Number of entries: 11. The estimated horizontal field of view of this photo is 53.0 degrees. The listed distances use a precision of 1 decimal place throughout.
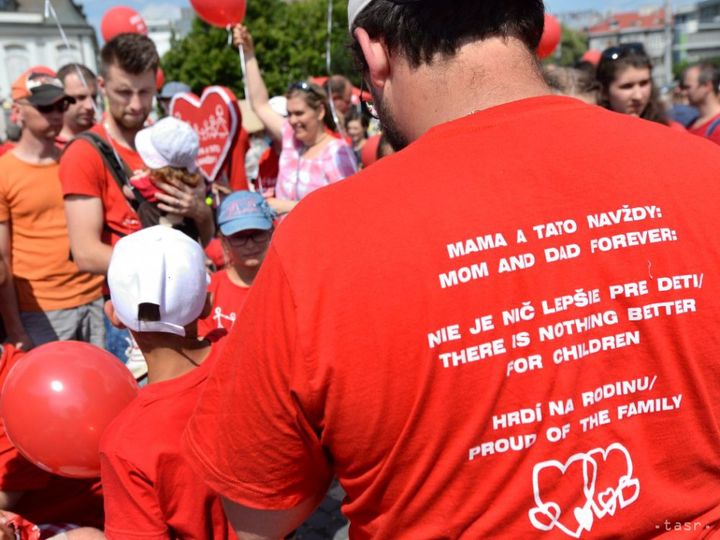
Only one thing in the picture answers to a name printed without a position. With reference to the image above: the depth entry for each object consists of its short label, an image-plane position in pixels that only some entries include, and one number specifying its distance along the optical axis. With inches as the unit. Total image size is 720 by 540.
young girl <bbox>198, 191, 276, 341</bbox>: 122.9
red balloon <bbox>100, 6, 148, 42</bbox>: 212.4
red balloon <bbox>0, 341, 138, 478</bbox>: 75.4
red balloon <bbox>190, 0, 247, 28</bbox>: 197.3
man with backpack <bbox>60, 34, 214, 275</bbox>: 125.0
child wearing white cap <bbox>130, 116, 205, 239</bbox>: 123.3
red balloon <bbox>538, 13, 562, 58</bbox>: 197.9
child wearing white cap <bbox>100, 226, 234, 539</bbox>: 67.7
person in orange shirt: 158.4
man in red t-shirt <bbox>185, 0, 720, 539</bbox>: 43.3
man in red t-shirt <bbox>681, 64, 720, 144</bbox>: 204.5
